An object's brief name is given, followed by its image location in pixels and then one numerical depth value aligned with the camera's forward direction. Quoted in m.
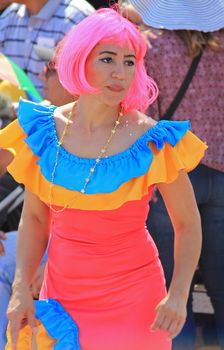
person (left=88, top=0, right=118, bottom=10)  12.05
